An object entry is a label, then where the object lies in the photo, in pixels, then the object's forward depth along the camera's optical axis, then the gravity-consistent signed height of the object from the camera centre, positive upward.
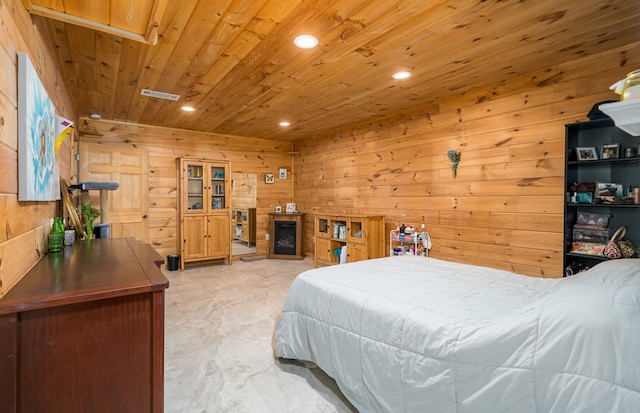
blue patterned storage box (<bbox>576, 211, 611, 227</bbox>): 2.55 -0.11
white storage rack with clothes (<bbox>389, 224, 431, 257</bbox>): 3.92 -0.46
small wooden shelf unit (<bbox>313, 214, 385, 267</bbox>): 4.53 -0.51
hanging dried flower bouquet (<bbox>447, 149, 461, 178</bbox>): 3.65 +0.53
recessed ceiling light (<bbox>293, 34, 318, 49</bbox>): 2.31 +1.22
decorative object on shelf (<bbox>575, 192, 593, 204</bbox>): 2.55 +0.06
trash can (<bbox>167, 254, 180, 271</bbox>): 5.23 -0.98
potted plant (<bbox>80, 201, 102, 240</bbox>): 2.87 -0.13
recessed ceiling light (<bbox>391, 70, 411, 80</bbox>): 2.99 +1.25
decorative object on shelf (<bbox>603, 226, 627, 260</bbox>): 2.36 -0.31
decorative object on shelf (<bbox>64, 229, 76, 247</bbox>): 2.35 -0.26
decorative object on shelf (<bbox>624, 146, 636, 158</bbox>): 2.34 +0.40
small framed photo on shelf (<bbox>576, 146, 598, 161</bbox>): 2.54 +0.43
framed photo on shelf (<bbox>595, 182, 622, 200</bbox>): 2.45 +0.12
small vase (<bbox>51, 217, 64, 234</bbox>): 2.07 -0.16
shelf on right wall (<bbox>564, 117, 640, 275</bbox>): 2.44 +0.25
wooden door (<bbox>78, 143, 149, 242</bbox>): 4.79 +0.38
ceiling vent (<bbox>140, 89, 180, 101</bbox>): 3.51 +1.25
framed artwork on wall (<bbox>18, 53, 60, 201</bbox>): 1.36 +0.33
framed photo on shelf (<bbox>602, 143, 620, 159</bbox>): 2.41 +0.42
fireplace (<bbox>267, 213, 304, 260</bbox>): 6.20 -0.62
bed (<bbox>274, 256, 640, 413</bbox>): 1.02 -0.56
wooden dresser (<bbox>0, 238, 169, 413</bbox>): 1.07 -0.52
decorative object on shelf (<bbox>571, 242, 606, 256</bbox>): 2.47 -0.34
